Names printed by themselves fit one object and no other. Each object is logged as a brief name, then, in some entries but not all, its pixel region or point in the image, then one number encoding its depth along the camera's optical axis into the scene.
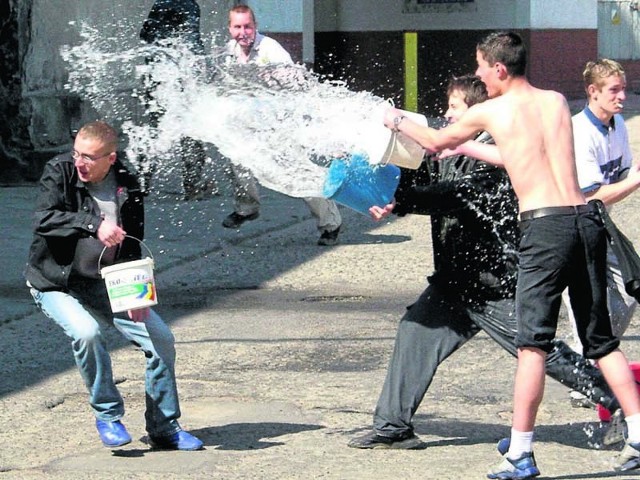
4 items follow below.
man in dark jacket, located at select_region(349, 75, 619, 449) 11.13
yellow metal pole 42.81
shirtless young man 10.50
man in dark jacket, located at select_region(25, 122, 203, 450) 11.35
